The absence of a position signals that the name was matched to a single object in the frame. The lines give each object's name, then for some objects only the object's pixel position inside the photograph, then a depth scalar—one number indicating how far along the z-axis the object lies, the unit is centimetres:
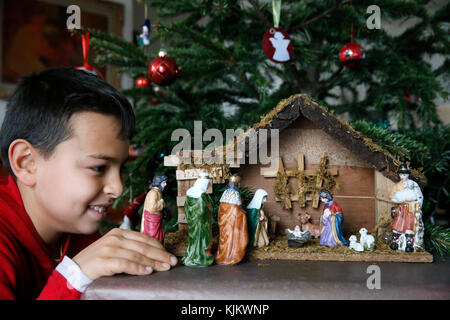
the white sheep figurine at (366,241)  112
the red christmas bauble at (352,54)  142
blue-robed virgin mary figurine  116
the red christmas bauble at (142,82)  173
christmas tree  142
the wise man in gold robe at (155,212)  107
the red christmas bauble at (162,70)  141
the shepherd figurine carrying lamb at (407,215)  109
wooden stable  133
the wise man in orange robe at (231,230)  104
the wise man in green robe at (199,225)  102
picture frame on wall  315
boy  90
